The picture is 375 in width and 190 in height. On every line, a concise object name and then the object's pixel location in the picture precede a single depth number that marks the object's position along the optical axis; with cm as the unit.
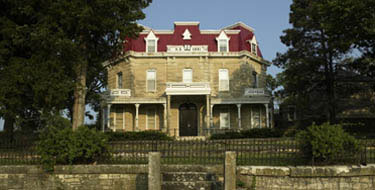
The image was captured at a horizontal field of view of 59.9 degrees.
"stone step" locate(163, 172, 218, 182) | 998
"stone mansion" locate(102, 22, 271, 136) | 2720
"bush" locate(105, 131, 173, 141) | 2287
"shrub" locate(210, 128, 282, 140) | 2364
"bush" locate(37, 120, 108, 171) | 1013
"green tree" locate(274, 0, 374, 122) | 2436
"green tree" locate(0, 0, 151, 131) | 1457
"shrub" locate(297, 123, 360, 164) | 941
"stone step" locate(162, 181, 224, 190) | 934
